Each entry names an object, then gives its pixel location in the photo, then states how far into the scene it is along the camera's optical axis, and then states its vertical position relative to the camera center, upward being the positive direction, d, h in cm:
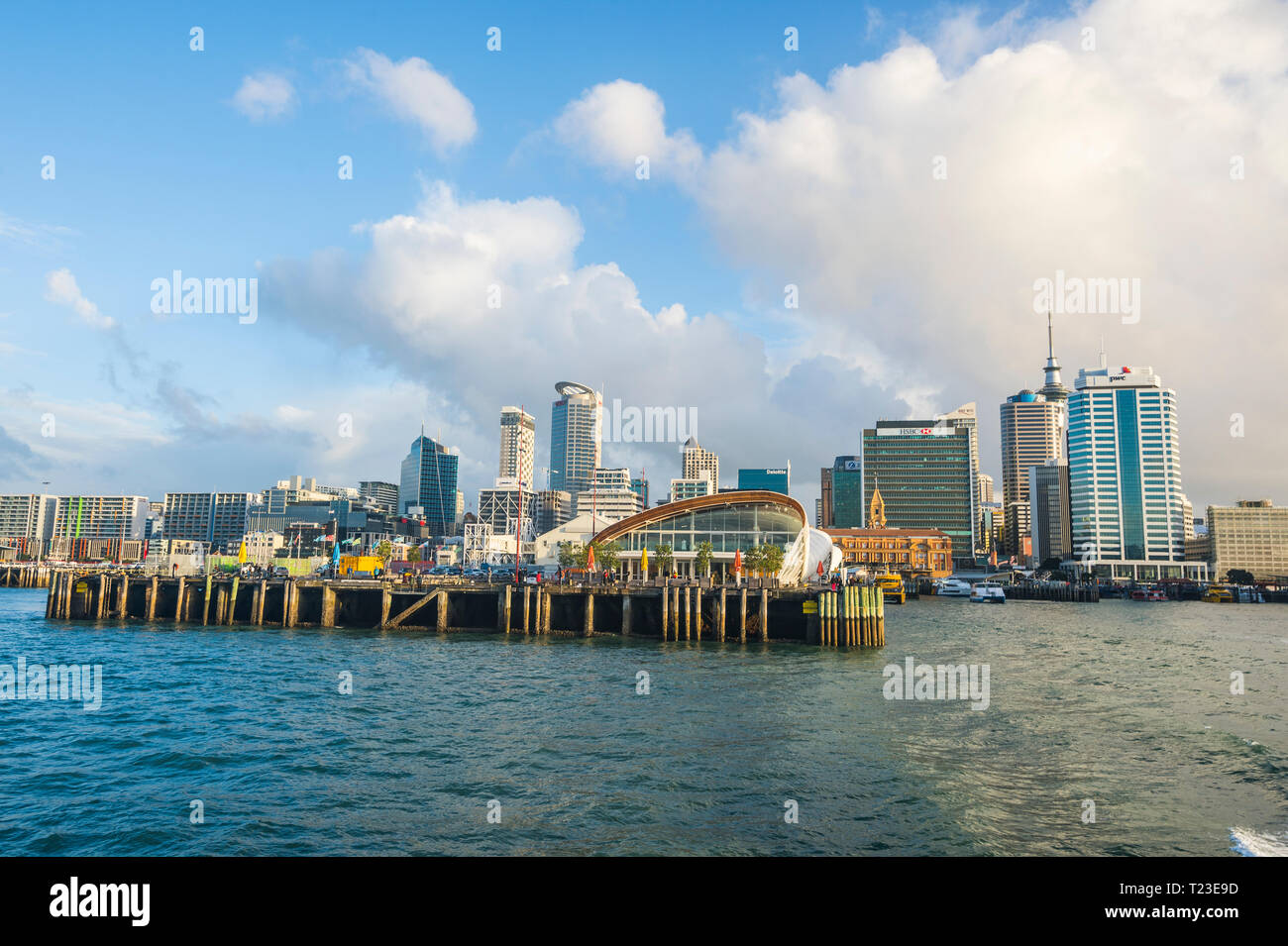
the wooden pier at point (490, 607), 5806 -493
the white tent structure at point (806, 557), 9632 -62
